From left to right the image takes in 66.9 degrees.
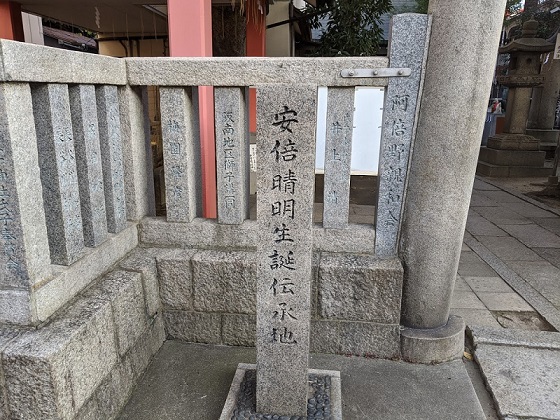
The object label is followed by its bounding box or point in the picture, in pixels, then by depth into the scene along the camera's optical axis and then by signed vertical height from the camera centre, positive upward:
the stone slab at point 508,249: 5.10 -1.72
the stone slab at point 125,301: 2.65 -1.27
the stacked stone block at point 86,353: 2.11 -1.36
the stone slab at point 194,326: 3.29 -1.70
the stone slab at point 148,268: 3.04 -1.16
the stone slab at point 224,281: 3.13 -1.29
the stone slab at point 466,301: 3.91 -1.76
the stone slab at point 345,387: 2.69 -1.87
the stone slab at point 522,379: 2.68 -1.81
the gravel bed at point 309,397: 2.49 -1.74
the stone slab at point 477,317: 3.59 -1.77
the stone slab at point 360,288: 3.04 -1.28
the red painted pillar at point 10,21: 6.50 +1.19
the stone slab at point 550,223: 6.22 -1.69
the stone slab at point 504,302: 3.87 -1.76
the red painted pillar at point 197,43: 3.81 +0.54
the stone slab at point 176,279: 3.18 -1.30
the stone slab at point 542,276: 4.14 -1.73
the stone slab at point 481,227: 6.08 -1.72
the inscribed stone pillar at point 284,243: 2.07 -0.70
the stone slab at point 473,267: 4.66 -1.76
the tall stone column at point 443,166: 2.65 -0.38
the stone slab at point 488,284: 4.25 -1.76
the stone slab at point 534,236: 5.55 -1.70
